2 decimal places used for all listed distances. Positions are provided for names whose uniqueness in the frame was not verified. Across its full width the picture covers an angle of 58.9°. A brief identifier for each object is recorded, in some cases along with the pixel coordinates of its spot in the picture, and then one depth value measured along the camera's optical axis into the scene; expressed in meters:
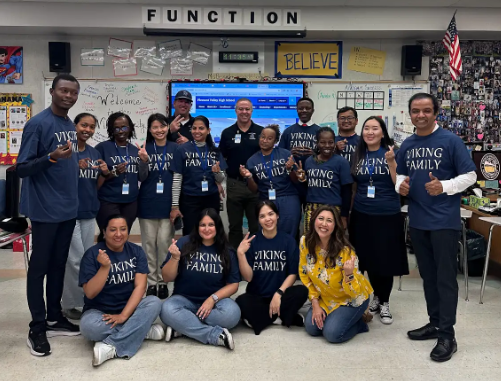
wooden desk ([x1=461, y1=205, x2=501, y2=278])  4.01
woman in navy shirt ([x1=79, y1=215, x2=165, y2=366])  2.53
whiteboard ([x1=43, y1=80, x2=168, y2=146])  5.31
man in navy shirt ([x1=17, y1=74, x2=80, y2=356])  2.47
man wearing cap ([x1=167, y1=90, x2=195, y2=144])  3.77
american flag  4.79
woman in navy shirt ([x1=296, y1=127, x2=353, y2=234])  3.27
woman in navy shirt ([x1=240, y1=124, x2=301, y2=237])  3.47
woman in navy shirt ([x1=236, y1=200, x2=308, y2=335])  2.88
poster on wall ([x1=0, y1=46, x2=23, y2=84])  5.27
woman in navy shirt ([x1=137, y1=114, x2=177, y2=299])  3.45
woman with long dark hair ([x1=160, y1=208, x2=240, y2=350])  2.70
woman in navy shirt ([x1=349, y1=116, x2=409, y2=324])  3.03
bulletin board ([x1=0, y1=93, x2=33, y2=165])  5.33
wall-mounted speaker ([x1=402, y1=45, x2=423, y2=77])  5.25
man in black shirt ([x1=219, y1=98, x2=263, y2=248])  3.82
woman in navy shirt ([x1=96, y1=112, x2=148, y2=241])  3.27
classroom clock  5.29
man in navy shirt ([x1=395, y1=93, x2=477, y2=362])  2.43
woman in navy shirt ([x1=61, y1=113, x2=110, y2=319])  2.97
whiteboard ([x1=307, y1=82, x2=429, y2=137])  5.38
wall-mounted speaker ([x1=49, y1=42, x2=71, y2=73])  5.14
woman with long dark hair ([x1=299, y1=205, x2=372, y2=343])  2.69
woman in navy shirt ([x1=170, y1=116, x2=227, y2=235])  3.49
